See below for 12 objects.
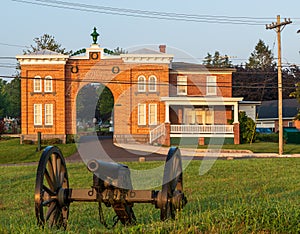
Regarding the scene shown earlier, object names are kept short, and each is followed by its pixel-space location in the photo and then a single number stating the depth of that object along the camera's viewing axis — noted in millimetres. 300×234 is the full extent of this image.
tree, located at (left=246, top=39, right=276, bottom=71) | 110750
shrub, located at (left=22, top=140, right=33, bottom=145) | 46438
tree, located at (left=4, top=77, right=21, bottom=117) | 70562
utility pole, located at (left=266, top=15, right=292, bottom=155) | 38406
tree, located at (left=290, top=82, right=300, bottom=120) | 43516
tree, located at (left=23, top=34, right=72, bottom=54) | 66312
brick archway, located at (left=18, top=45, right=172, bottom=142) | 47156
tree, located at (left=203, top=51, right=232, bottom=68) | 107488
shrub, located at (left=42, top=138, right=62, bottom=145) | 45531
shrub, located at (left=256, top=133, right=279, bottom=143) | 53025
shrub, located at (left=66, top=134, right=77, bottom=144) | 47431
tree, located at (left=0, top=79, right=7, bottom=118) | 76150
